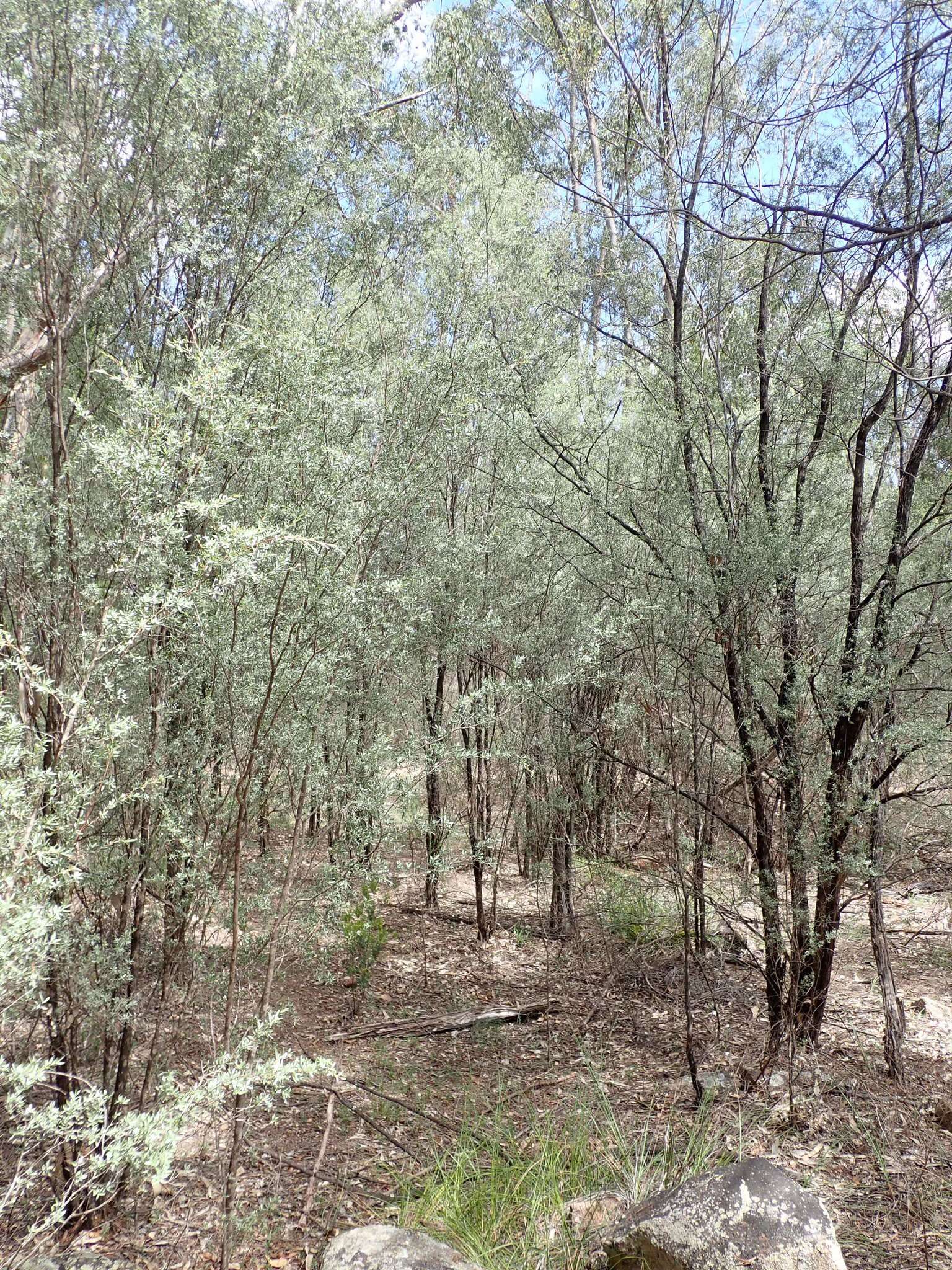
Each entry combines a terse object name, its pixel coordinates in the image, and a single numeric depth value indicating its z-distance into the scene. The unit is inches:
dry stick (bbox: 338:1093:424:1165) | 145.3
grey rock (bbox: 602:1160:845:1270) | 96.9
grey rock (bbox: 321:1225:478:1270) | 100.0
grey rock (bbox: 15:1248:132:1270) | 99.9
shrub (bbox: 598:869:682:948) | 231.1
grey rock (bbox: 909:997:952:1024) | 204.8
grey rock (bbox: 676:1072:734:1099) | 160.1
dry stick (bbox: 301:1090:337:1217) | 124.7
